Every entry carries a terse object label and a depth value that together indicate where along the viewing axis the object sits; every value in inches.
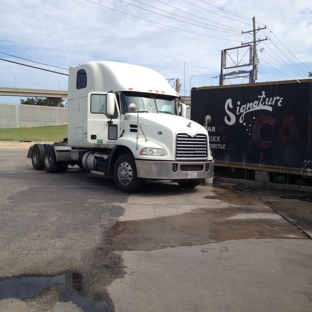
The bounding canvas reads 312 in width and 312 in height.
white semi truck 362.0
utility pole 1222.9
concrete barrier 2186.3
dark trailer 397.7
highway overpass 2824.8
